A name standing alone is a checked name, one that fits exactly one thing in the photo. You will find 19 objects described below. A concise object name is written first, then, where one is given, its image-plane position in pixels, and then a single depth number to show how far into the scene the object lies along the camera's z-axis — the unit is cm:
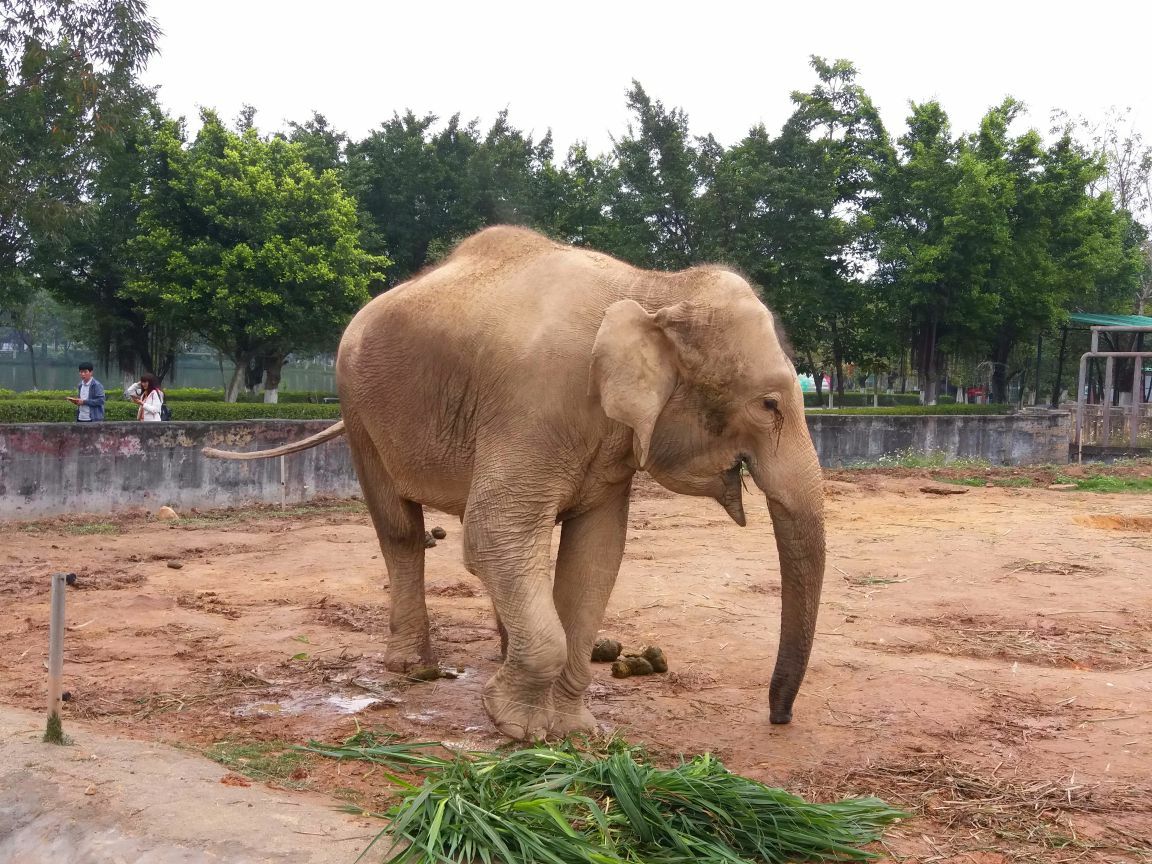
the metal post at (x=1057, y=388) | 3027
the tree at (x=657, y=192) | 2538
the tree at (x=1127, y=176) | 4194
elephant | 426
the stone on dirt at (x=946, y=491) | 1546
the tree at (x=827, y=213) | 2564
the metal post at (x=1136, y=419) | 2247
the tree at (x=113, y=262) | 2620
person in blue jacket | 1348
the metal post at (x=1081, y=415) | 2289
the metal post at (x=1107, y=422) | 2284
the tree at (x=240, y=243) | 2569
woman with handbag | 1423
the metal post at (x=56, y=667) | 406
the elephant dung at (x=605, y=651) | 607
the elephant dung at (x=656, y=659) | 585
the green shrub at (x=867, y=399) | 4419
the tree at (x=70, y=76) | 1445
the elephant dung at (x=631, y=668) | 575
